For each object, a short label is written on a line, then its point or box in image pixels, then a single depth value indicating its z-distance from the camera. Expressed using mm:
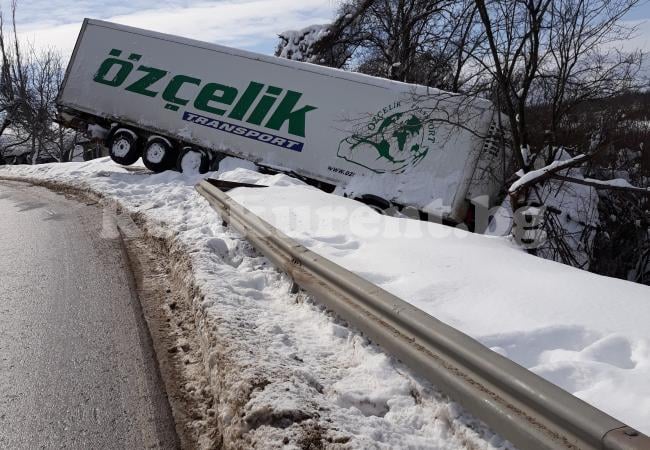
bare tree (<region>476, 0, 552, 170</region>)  9438
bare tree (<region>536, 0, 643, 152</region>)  9391
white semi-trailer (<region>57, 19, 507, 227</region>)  10727
